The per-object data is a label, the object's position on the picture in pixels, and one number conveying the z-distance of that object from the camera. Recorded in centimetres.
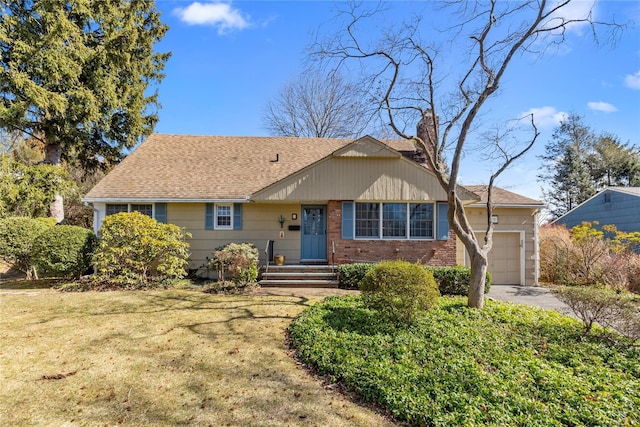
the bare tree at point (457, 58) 721
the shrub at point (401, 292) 592
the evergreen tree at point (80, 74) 1321
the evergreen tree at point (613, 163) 2550
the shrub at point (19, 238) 1033
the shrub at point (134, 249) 980
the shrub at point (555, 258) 1232
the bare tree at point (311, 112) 2318
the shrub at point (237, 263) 966
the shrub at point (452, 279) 944
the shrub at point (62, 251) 996
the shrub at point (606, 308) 512
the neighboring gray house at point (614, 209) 1482
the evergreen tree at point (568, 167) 2683
